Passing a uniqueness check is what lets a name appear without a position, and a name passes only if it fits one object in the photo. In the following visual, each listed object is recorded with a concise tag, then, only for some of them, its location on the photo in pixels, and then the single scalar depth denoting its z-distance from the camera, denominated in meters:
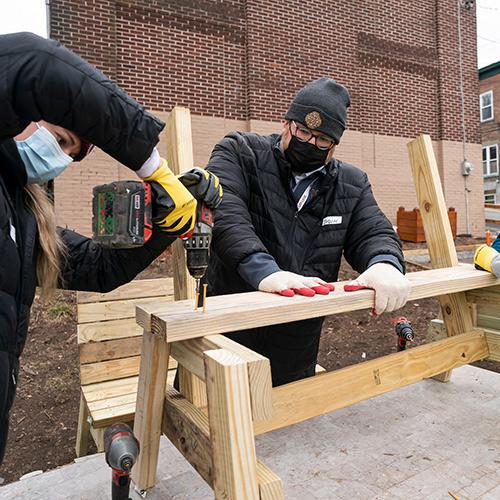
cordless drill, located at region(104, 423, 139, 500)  1.31
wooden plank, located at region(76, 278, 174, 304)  3.17
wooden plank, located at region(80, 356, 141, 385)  3.07
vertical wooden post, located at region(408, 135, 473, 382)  2.67
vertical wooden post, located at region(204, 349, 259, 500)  1.13
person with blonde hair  0.96
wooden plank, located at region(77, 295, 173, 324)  3.08
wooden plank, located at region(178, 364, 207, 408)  1.93
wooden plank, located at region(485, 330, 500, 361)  2.50
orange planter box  10.15
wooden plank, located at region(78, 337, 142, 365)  3.06
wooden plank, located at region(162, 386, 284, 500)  1.16
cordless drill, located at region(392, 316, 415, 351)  2.95
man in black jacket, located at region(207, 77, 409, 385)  2.06
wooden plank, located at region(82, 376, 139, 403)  2.85
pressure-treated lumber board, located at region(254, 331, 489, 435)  1.74
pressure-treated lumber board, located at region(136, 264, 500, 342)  1.38
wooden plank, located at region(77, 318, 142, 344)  3.06
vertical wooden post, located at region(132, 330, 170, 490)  1.64
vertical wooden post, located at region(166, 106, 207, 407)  1.94
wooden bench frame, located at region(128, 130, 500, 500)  1.15
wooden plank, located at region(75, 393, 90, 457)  2.96
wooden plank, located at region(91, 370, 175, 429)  2.50
